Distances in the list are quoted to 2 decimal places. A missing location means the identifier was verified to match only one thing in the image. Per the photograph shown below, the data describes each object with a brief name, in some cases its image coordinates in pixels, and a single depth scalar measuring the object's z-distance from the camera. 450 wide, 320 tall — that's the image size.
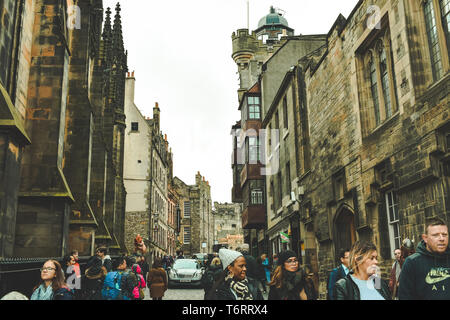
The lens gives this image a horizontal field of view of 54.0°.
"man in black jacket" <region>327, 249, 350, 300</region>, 6.62
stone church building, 9.90
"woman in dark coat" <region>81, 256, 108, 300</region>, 7.40
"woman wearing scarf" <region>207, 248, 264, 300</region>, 4.06
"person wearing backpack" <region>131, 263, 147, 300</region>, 6.76
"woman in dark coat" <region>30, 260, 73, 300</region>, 4.48
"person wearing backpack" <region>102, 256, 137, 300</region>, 6.61
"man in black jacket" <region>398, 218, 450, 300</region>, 3.85
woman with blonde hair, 3.63
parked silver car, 19.94
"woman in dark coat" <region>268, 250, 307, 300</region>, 4.66
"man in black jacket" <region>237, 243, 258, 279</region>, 5.22
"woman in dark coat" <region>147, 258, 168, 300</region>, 11.40
